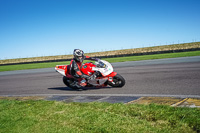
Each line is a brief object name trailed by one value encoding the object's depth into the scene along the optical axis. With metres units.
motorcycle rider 7.90
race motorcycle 7.75
